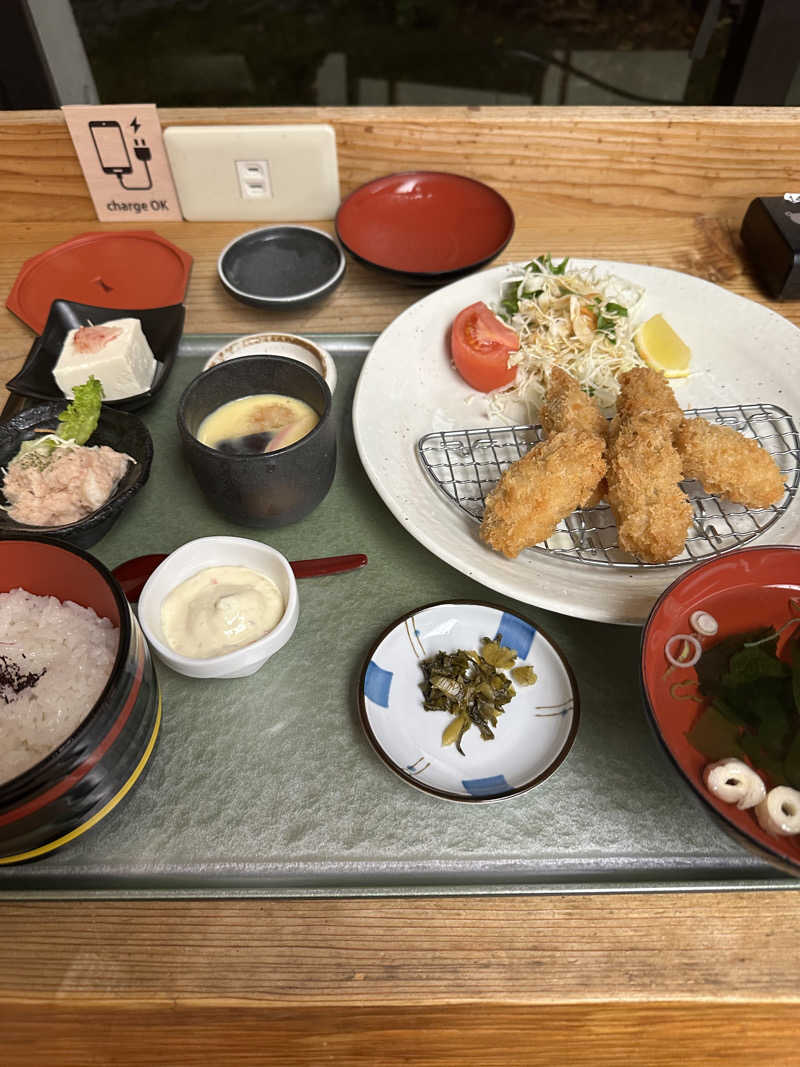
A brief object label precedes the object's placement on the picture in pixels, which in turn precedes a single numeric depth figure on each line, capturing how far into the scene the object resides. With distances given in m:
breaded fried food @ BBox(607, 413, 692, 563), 0.36
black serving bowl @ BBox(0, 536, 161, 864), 0.26
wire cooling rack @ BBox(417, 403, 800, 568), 0.38
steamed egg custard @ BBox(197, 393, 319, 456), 0.40
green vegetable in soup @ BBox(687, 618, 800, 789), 0.30
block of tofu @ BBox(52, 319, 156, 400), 0.42
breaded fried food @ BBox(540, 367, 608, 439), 0.41
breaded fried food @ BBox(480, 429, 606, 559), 0.36
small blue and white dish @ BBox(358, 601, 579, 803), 0.31
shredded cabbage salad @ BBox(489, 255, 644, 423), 0.47
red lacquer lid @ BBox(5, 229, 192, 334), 0.51
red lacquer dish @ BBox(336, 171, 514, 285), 0.53
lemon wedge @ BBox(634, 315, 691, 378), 0.47
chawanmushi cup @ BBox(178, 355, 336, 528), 0.36
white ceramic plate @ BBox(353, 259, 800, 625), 0.36
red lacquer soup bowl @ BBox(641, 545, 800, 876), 0.30
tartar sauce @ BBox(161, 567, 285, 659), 0.33
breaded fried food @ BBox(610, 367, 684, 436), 0.40
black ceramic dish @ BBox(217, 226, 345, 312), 0.50
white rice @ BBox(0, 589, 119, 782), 0.29
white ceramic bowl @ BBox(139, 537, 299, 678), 0.32
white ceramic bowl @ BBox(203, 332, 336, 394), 0.45
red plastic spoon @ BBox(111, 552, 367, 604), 0.37
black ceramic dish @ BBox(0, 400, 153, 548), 0.37
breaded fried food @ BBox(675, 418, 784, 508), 0.37
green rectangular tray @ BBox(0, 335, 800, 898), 0.30
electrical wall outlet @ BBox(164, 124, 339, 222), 0.53
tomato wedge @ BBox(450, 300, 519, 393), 0.46
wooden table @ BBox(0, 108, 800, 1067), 0.28
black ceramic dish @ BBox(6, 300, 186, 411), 0.43
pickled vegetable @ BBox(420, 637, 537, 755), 0.33
